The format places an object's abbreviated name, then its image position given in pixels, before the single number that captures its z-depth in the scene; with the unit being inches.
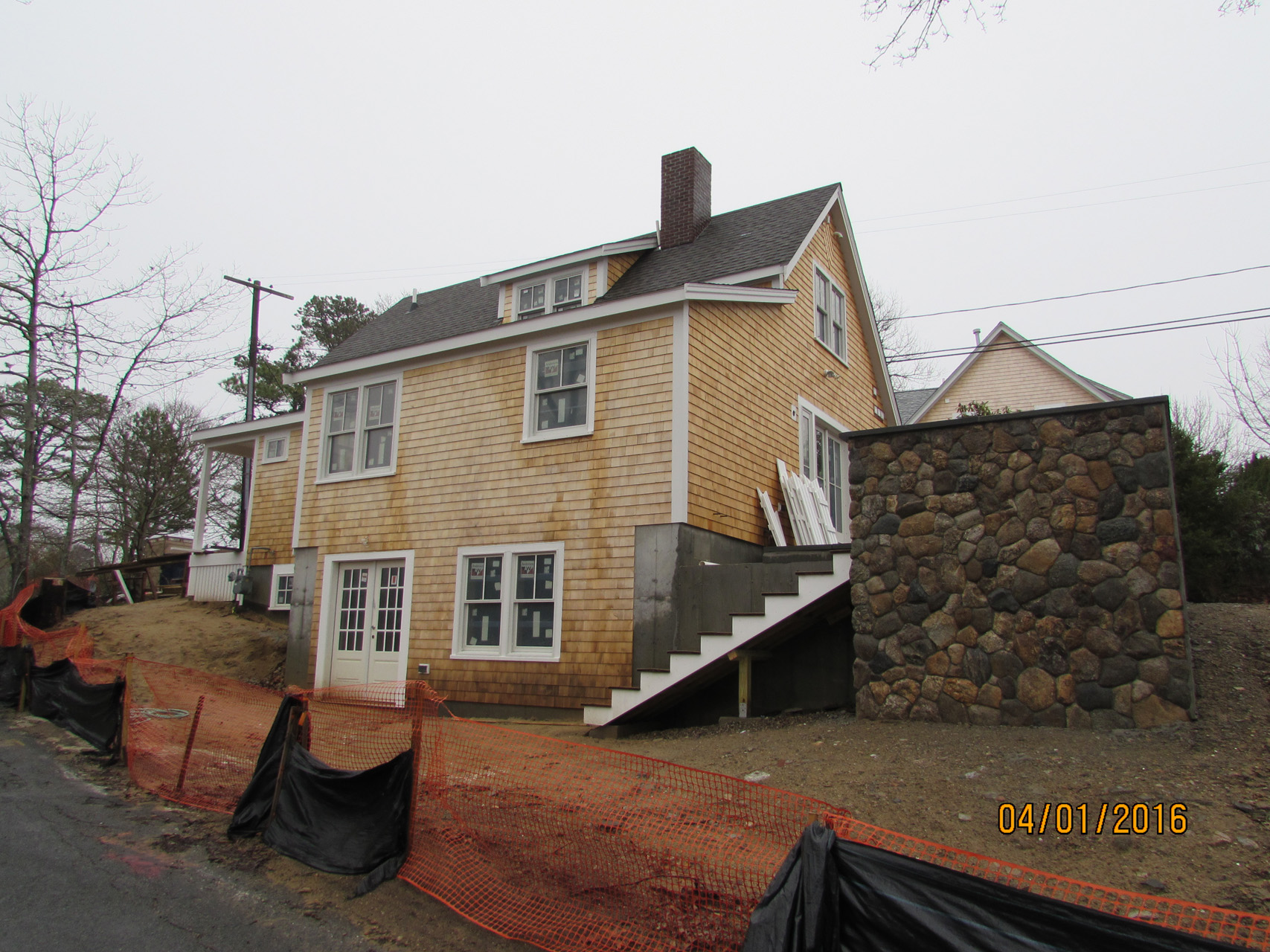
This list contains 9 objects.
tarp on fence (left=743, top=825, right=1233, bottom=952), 94.7
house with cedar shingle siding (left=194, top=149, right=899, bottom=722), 418.0
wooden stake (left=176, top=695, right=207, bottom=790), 288.5
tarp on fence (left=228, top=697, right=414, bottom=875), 211.5
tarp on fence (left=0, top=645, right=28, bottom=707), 482.6
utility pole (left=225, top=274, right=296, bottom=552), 1056.8
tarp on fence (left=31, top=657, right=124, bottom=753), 363.3
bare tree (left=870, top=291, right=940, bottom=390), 1231.5
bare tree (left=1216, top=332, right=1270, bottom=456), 880.9
